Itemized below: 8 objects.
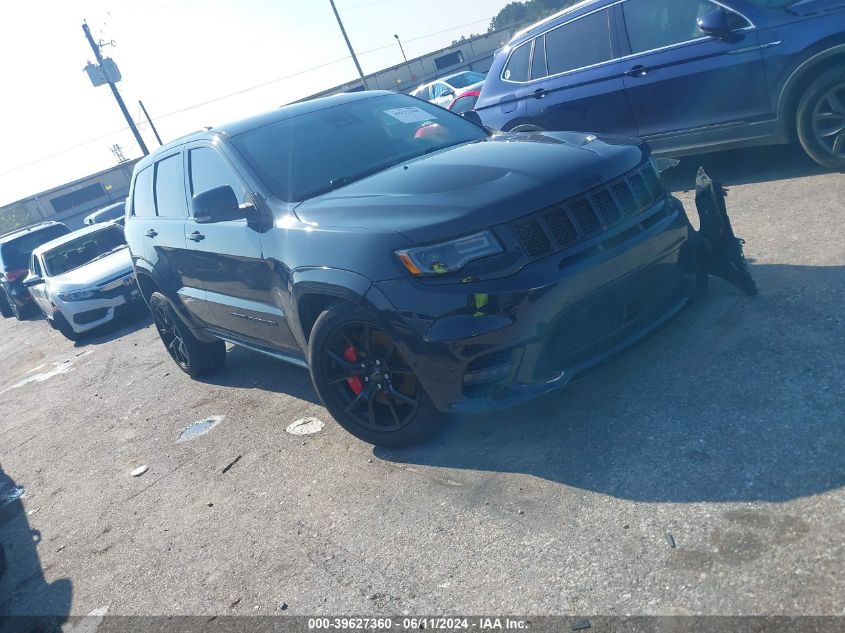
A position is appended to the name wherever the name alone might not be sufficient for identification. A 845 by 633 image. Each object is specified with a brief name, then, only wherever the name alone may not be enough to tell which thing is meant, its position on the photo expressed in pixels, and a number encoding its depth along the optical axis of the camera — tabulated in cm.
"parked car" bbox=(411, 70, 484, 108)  2249
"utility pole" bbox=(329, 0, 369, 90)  3803
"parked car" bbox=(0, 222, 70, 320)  1559
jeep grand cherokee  317
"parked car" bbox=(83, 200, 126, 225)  2553
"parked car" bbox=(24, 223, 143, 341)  1027
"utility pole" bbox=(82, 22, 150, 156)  3322
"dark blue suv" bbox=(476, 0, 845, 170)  544
